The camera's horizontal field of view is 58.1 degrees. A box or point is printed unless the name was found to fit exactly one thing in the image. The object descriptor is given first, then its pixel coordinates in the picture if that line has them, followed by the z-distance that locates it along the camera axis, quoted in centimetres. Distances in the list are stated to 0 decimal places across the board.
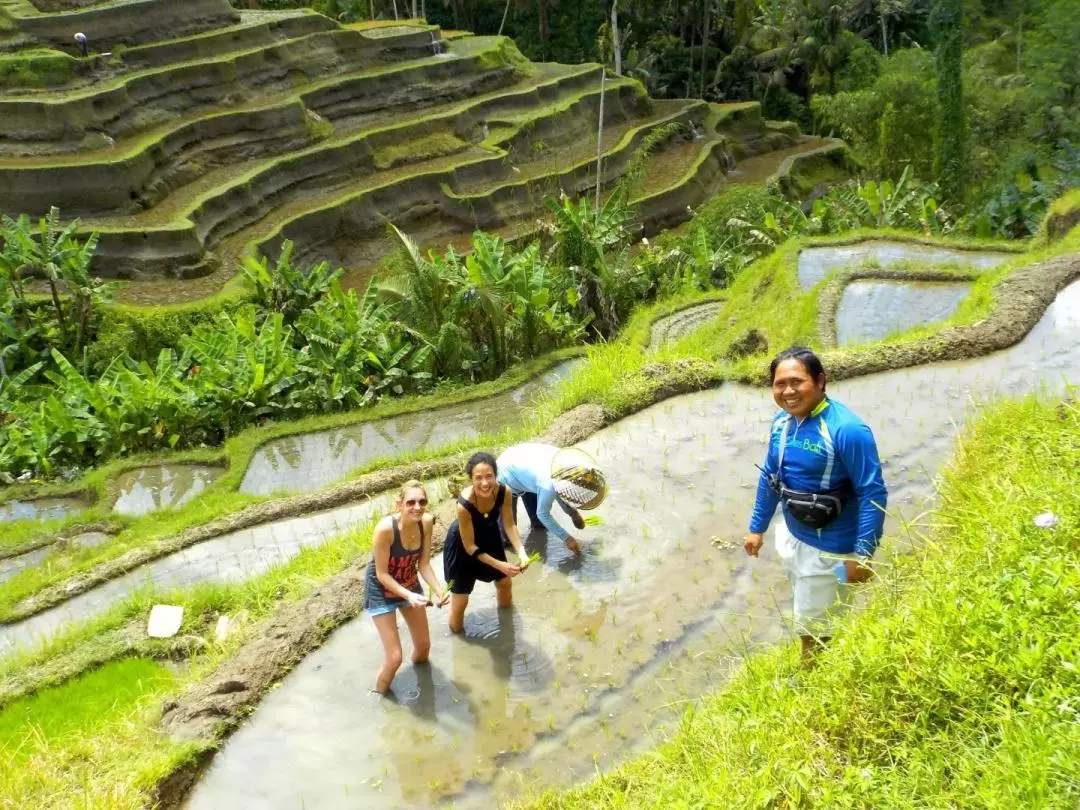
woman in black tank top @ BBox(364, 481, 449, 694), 420
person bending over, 498
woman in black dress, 437
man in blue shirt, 347
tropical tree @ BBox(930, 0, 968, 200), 1830
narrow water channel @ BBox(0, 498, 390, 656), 675
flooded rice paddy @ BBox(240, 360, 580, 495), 938
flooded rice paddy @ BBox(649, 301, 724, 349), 1123
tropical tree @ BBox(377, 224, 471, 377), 1136
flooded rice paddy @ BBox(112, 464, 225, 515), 930
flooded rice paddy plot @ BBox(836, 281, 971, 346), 898
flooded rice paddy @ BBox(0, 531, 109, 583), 818
